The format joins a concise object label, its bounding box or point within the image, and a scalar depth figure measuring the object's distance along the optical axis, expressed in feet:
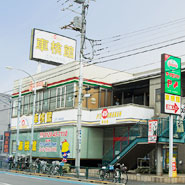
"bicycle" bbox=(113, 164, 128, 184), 71.87
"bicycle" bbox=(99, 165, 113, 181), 76.59
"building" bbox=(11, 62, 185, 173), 100.78
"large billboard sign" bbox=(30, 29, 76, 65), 150.61
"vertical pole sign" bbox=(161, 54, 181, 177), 79.00
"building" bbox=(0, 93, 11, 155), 211.82
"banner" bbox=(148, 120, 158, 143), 81.04
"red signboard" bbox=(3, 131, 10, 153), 146.20
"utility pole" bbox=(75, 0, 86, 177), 83.82
